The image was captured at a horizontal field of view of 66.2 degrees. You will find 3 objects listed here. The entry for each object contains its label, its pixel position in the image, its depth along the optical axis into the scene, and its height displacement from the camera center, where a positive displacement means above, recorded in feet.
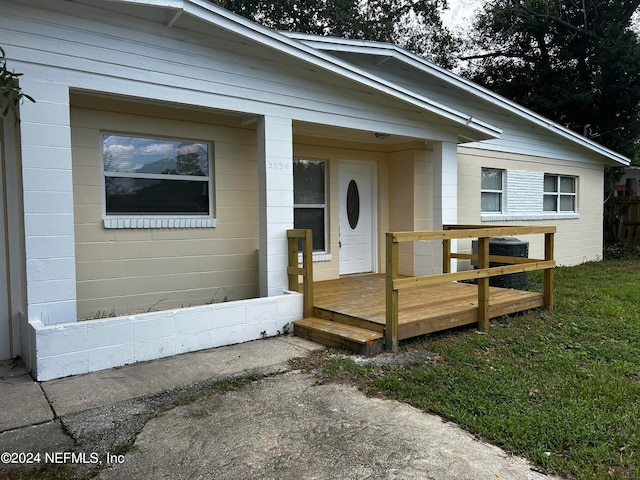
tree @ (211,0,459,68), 66.74 +27.65
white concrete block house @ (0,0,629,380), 15.16 +2.02
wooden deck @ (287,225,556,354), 17.08 -3.85
